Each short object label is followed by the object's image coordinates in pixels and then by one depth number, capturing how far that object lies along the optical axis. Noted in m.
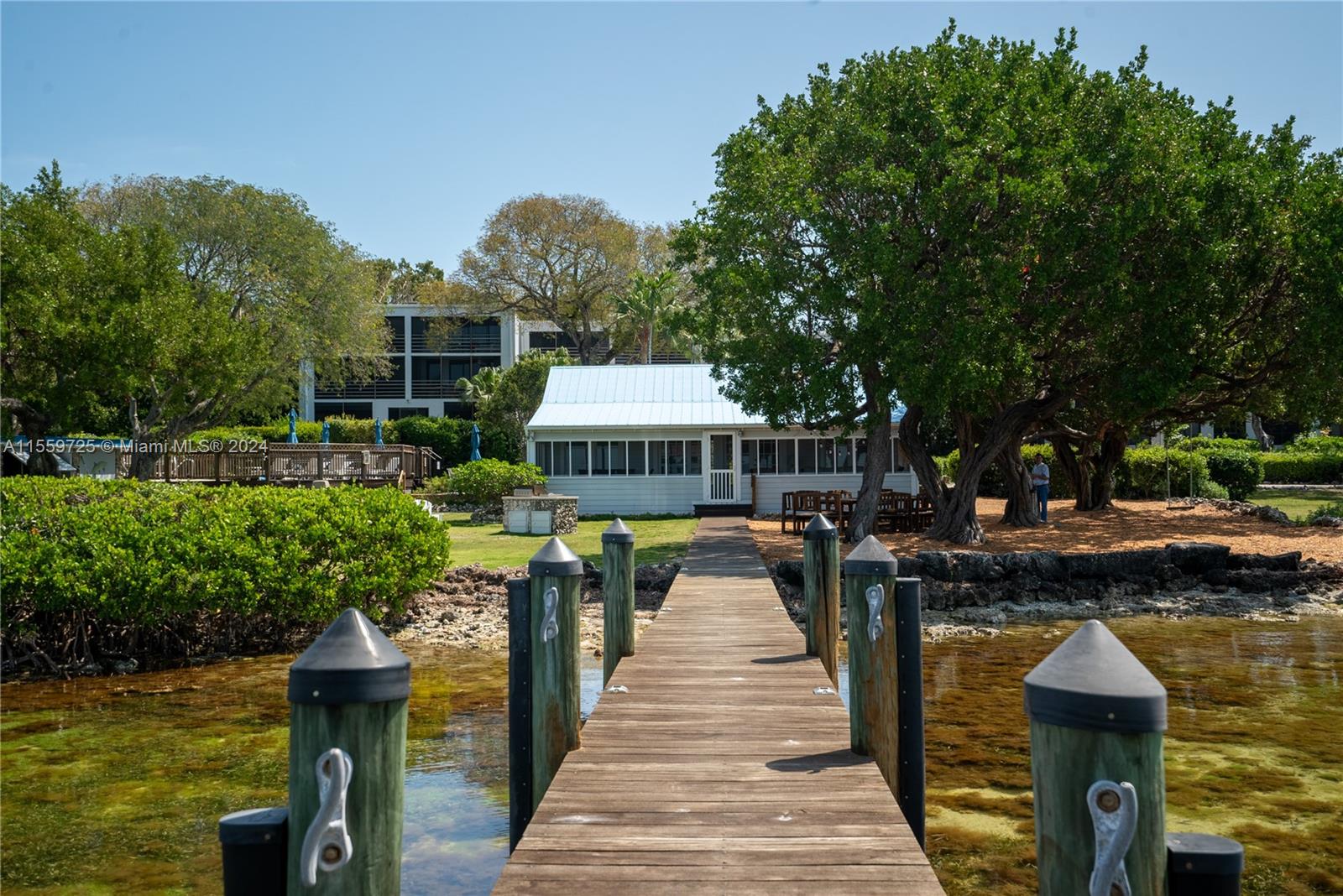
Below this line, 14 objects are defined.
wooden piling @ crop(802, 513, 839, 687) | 9.30
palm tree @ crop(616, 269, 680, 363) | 52.81
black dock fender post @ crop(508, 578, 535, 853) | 6.54
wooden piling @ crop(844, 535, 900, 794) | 6.05
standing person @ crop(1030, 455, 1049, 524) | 28.12
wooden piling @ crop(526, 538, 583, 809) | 6.26
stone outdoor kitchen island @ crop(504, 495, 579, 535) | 26.44
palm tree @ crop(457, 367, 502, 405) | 49.22
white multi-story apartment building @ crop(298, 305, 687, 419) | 62.72
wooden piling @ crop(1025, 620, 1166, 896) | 2.42
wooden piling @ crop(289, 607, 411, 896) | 2.71
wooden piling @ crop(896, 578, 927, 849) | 6.11
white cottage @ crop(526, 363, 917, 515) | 32.47
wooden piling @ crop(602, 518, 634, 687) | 9.38
